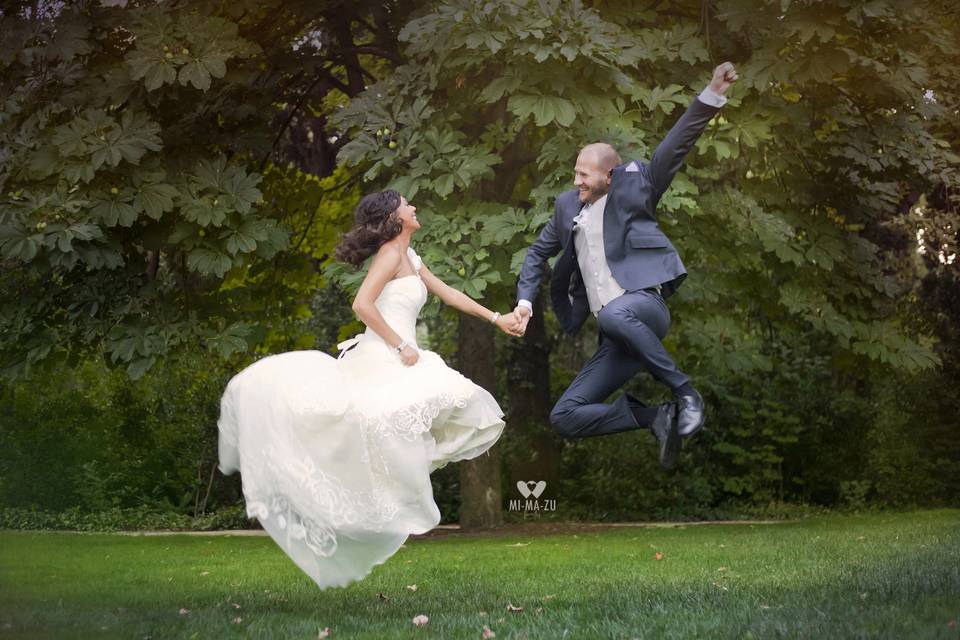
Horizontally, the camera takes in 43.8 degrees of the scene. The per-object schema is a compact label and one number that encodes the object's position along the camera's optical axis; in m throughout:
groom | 6.09
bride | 6.03
